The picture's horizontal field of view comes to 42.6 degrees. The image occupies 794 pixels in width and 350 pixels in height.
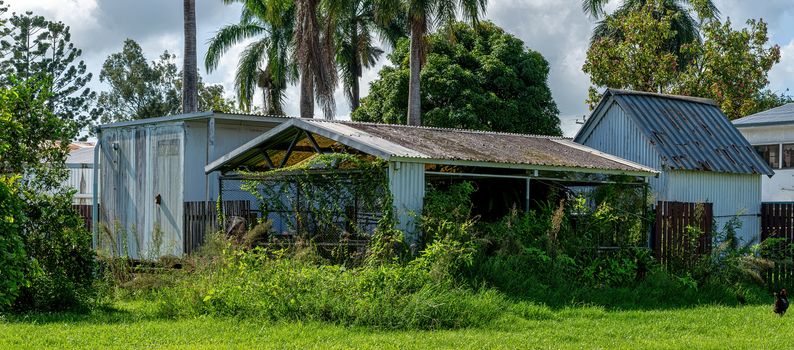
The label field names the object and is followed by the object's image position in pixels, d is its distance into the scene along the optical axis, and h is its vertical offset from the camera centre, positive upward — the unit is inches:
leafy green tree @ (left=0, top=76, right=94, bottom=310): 577.3 -20.3
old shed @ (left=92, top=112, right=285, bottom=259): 772.6 +7.0
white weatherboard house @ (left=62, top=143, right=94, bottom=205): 1036.5 +2.1
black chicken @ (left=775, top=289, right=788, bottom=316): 560.4 -67.2
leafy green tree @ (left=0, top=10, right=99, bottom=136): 2196.1 +247.6
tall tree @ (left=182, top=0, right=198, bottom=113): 1101.1 +126.1
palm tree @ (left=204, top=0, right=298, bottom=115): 1425.9 +183.6
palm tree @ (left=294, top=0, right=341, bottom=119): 1208.8 +148.3
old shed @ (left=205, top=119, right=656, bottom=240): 621.3 +15.7
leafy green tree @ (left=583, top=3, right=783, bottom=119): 1443.2 +169.4
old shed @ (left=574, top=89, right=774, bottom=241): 821.9 +28.4
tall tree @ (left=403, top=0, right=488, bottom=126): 1112.8 +183.2
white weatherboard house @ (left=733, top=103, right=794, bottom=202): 1070.4 +41.1
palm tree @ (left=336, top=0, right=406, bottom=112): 1615.4 +223.8
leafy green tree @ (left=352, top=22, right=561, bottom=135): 1429.6 +134.6
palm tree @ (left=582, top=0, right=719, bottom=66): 1517.0 +250.5
